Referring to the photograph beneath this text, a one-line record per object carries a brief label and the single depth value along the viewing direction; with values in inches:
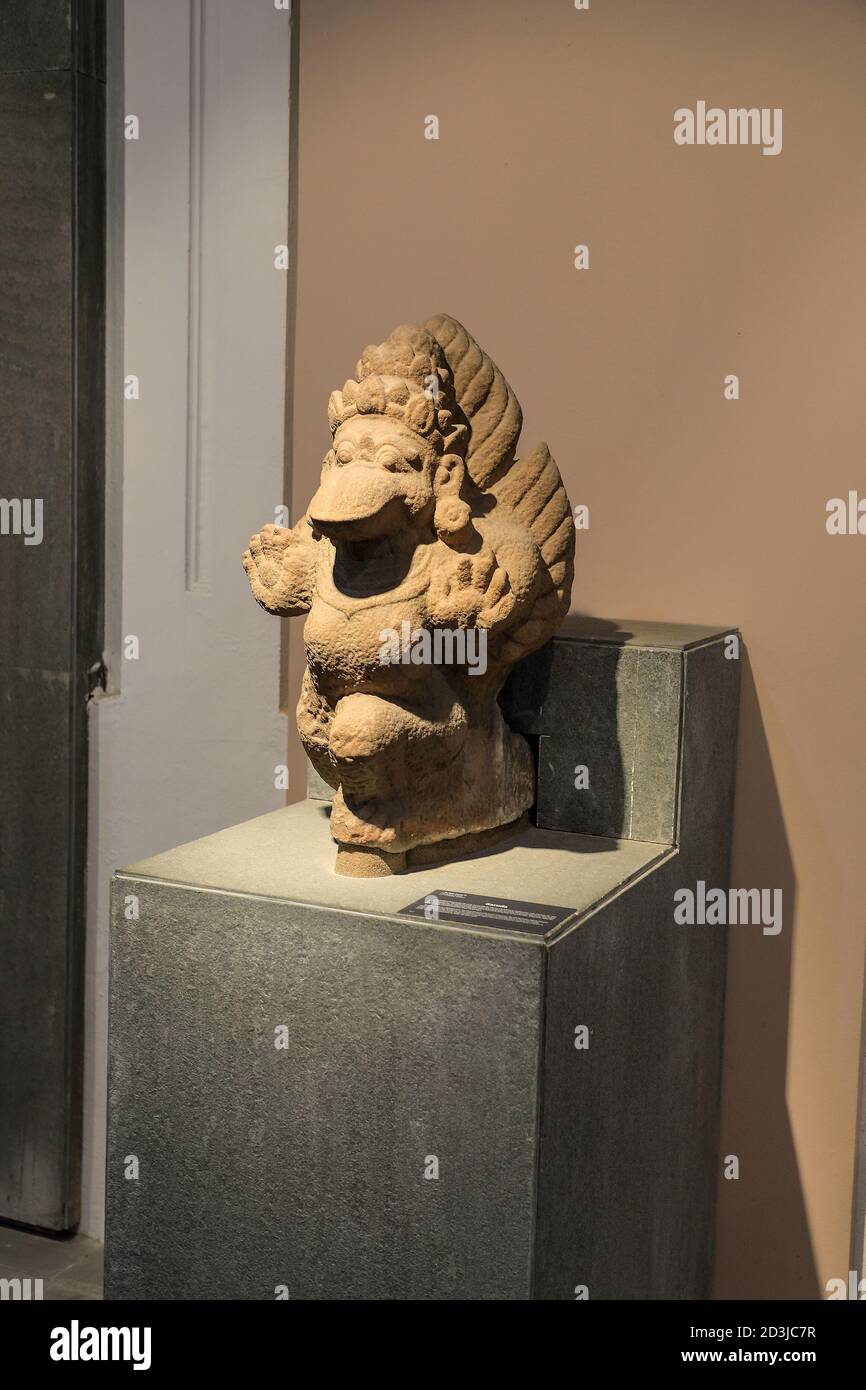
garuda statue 92.4
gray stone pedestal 86.3
